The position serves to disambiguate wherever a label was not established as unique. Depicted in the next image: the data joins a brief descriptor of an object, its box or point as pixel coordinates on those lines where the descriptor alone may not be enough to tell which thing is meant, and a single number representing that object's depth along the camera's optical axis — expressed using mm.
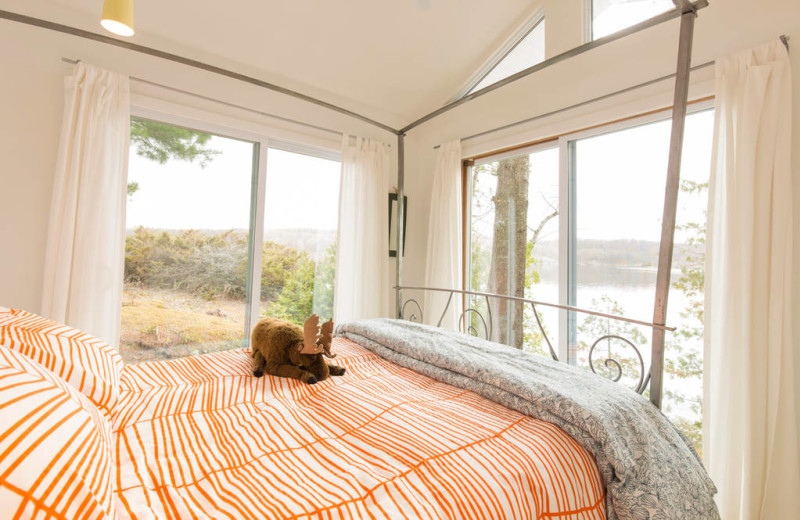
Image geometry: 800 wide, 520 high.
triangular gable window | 2590
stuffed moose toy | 1340
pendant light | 1068
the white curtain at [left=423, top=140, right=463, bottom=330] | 2947
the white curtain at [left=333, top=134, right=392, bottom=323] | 2965
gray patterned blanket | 903
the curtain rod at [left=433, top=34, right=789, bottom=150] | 1570
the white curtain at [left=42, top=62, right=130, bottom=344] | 1887
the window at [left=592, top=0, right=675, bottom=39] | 2082
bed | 480
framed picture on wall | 3264
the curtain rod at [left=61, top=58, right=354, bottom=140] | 2037
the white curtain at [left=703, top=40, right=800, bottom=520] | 1500
